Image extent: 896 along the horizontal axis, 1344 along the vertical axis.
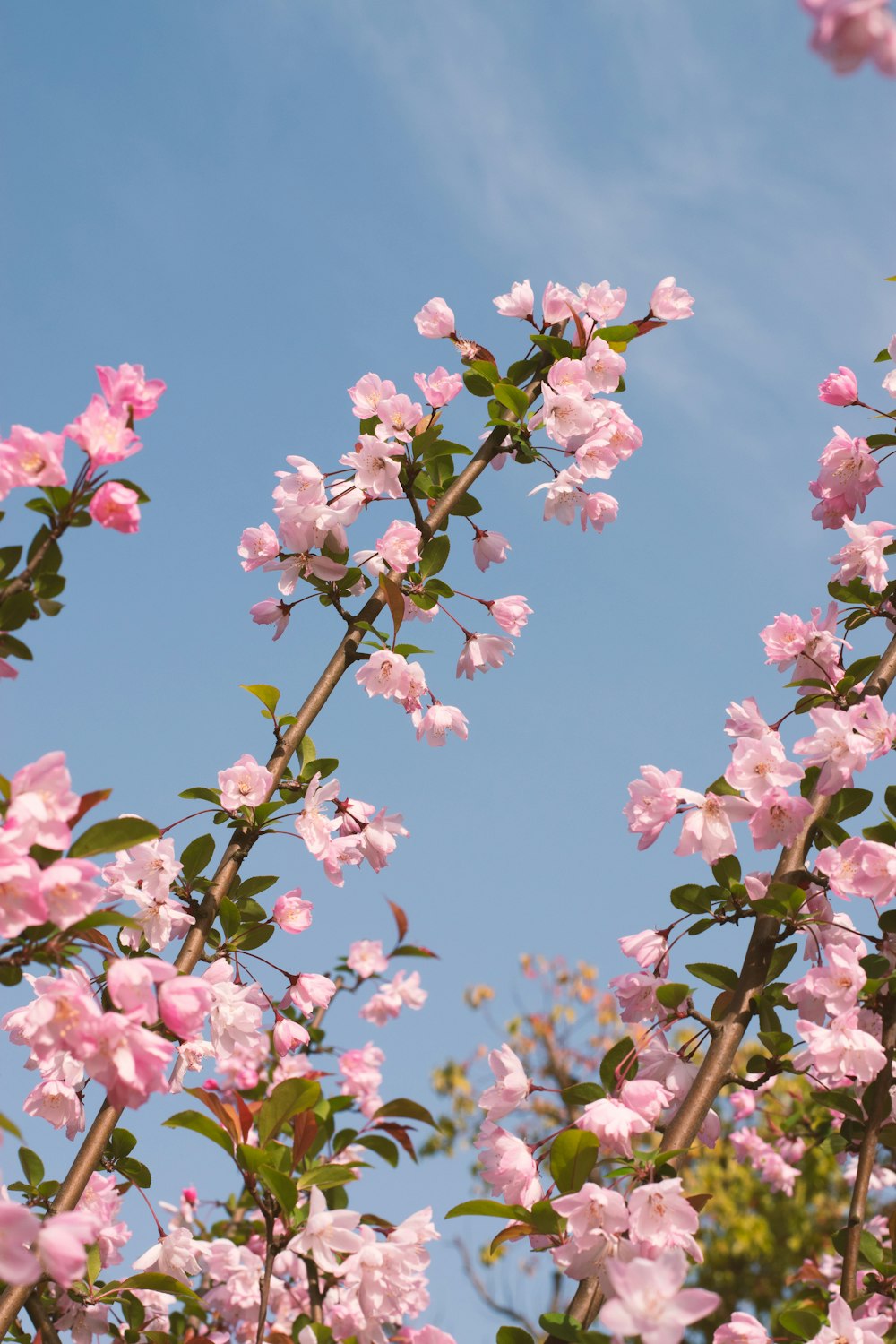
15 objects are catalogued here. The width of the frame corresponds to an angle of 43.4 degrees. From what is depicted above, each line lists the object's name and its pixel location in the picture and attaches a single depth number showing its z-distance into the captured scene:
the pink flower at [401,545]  2.56
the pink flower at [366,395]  2.73
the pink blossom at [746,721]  2.24
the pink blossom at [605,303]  2.82
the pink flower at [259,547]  2.70
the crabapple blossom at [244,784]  2.32
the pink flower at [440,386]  2.75
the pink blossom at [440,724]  2.82
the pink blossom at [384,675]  2.57
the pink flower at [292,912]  2.46
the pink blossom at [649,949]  2.18
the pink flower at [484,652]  2.92
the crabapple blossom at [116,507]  1.68
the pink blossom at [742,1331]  1.83
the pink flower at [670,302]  2.93
